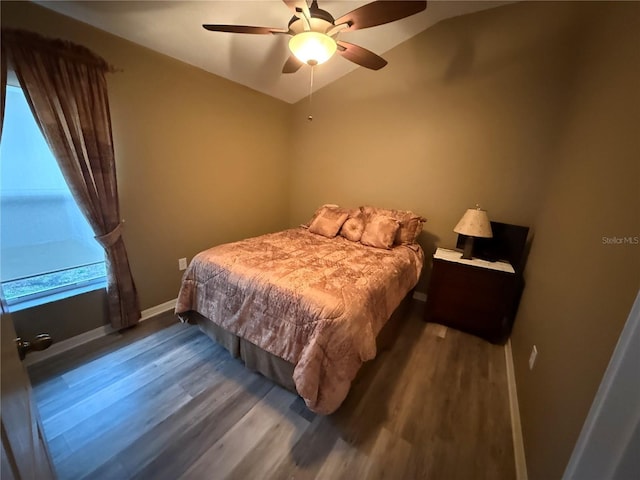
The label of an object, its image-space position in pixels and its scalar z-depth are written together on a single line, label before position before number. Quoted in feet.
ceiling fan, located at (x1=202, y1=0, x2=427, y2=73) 4.51
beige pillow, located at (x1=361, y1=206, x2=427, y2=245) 8.82
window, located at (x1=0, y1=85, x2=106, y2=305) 5.50
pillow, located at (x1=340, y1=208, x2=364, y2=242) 9.00
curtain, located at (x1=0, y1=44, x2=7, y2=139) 4.67
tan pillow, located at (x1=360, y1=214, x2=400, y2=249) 8.29
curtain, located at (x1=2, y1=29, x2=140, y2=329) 5.15
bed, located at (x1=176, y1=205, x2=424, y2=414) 4.63
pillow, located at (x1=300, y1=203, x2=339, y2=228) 10.08
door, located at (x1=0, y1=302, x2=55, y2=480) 1.51
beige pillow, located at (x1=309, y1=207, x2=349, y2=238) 9.33
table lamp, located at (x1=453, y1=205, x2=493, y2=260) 7.39
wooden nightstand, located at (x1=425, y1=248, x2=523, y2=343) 7.29
